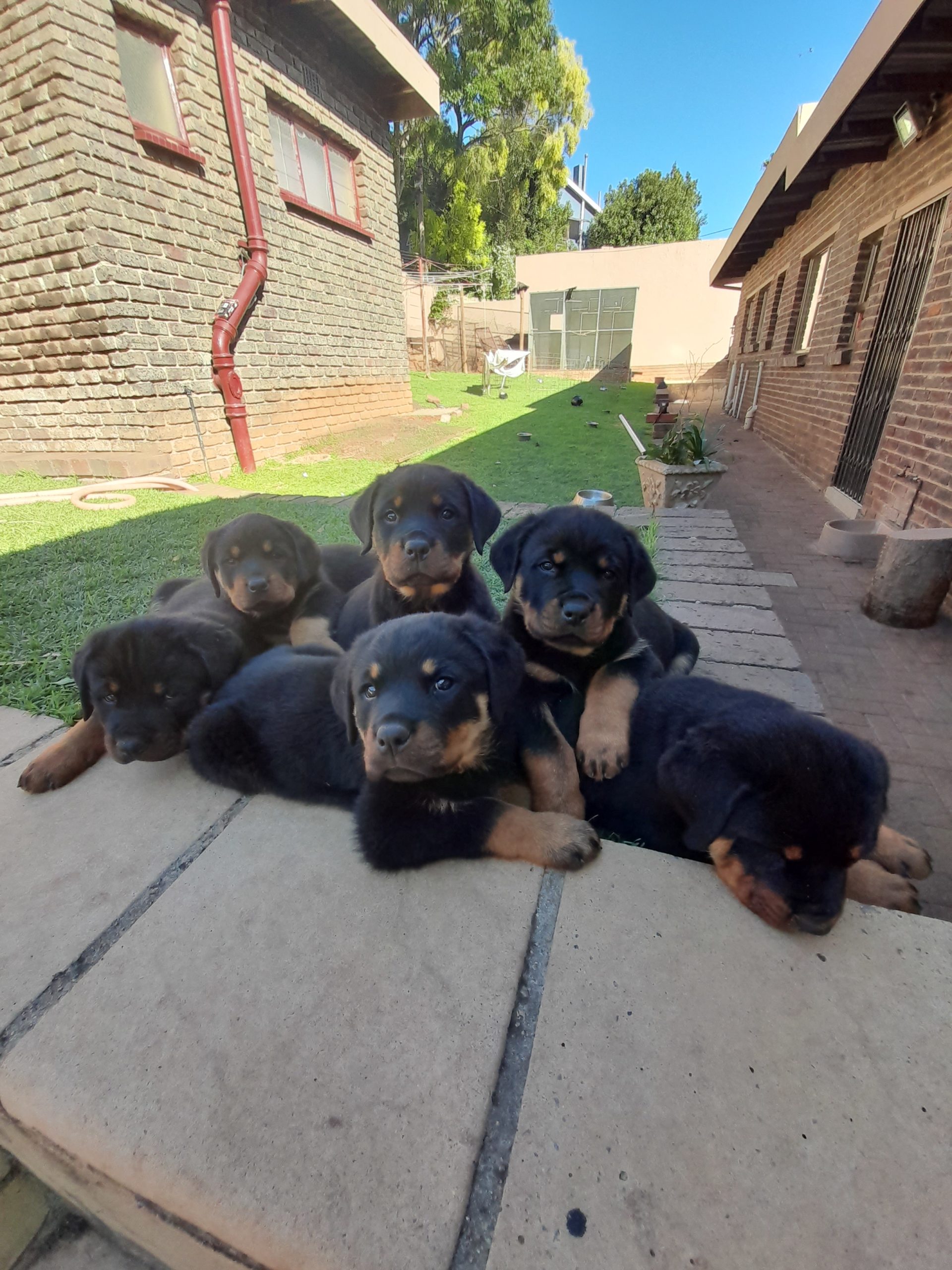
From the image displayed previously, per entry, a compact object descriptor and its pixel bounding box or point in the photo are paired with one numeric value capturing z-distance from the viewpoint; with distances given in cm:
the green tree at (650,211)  3759
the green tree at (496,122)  2942
